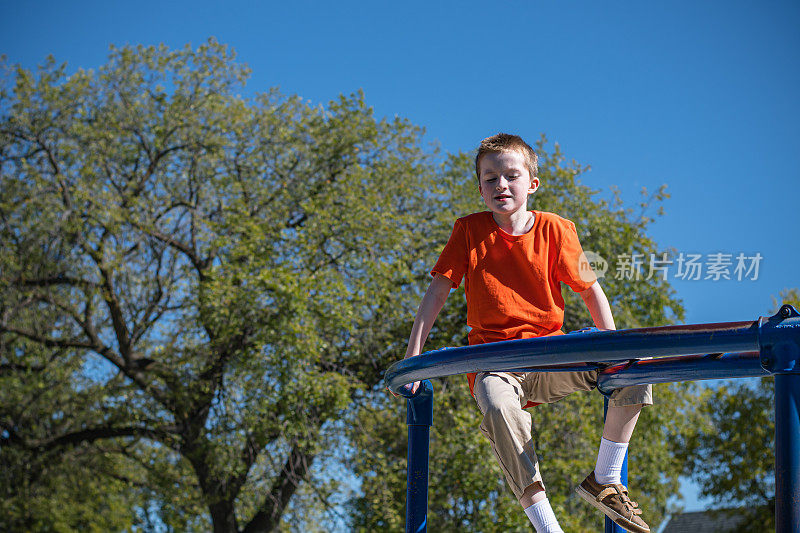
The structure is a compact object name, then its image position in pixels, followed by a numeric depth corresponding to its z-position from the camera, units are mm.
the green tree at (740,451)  17625
